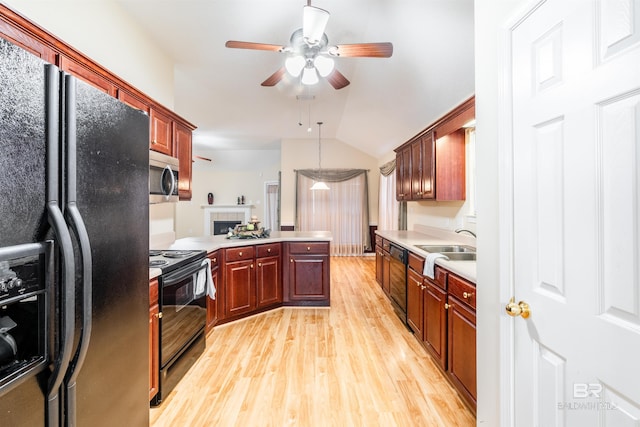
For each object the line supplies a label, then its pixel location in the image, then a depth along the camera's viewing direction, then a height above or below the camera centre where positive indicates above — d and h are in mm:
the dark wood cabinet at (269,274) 3311 -713
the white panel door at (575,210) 749 +13
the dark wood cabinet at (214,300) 2780 -853
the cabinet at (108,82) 1342 +875
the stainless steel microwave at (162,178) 2271 +306
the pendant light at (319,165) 7238 +1275
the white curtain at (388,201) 6219 +299
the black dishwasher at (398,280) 3025 -755
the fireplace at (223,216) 8930 -40
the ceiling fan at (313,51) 2167 +1301
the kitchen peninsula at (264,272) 2966 -665
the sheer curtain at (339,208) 7312 +165
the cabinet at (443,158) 2926 +643
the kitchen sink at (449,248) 2888 -350
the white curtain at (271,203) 8836 +362
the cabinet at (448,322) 1728 -788
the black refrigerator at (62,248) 659 -89
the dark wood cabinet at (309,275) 3549 -759
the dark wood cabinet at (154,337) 1729 -755
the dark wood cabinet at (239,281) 3031 -728
